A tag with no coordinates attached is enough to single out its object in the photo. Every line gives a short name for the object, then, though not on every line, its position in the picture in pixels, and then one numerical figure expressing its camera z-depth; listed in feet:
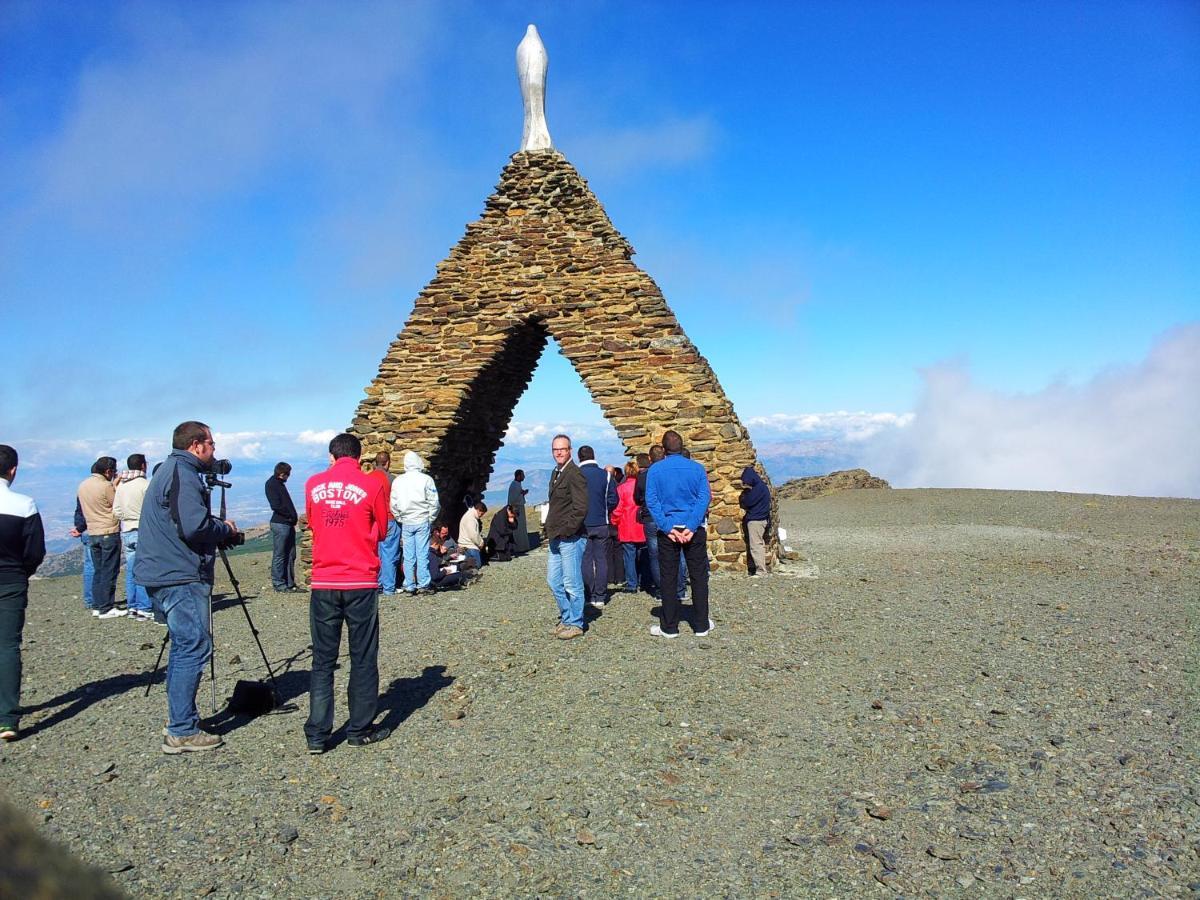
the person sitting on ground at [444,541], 43.88
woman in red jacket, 37.29
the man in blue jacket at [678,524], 26.99
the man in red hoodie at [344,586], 18.16
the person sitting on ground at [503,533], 52.34
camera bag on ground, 21.03
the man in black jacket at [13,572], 19.93
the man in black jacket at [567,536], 27.17
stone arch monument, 42.52
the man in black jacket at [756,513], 39.40
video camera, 19.35
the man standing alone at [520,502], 51.19
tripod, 20.71
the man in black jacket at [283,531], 40.55
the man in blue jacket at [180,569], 17.98
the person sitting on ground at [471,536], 45.49
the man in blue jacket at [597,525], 31.53
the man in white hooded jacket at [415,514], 37.88
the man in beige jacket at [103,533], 35.42
